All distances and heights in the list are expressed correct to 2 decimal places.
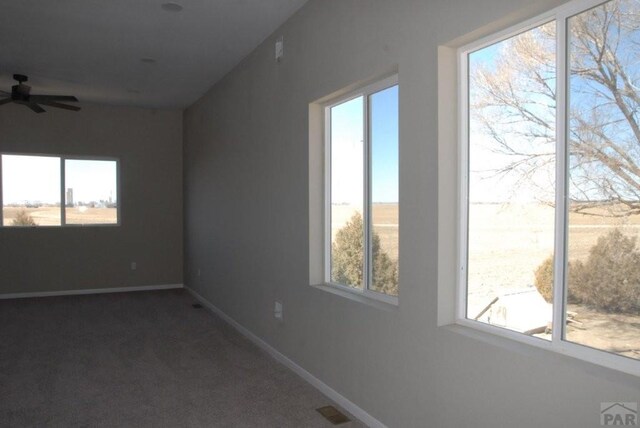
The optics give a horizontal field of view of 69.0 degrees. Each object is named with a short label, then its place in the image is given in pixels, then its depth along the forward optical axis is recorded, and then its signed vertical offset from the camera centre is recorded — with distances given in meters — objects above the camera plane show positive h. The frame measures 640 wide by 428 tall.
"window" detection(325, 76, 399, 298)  2.88 +0.08
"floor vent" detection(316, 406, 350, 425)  2.84 -1.34
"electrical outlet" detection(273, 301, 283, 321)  3.97 -0.93
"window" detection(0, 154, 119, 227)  6.71 +0.17
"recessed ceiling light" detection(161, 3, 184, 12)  3.54 +1.50
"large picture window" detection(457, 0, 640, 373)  1.63 +0.08
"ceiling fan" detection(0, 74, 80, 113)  5.12 +1.16
